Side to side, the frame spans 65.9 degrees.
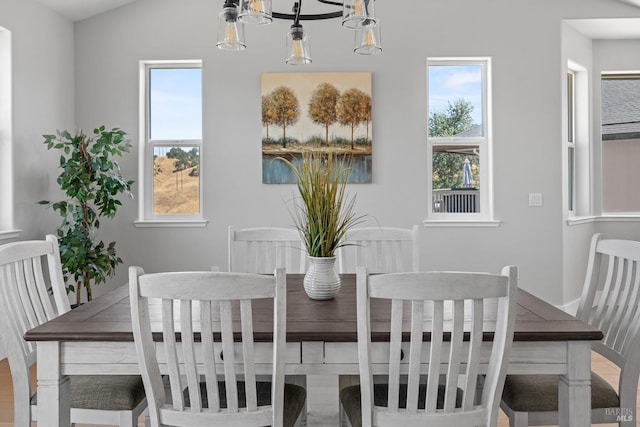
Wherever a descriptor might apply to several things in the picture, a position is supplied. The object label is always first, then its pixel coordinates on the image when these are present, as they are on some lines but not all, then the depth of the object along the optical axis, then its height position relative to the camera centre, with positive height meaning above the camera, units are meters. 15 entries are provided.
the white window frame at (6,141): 3.29 +0.48
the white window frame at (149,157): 4.02 +0.45
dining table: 1.40 -0.42
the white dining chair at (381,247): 2.58 -0.20
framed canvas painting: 3.91 +0.76
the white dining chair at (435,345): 1.21 -0.36
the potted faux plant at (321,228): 1.69 -0.07
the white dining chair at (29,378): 1.61 -0.57
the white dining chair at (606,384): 1.61 -0.58
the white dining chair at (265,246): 2.56 -0.19
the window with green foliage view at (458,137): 4.10 +0.60
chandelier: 1.76 +0.73
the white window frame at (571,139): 4.48 +0.63
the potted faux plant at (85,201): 3.32 +0.08
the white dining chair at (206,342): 1.22 -0.35
